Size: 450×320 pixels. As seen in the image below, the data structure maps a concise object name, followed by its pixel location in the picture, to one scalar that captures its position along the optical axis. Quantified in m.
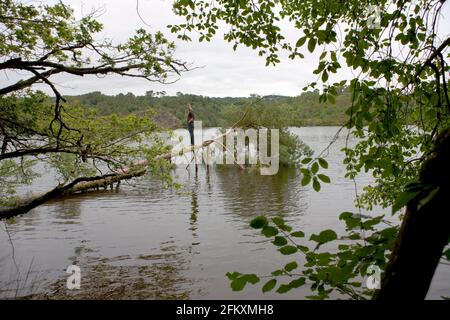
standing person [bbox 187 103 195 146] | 21.80
